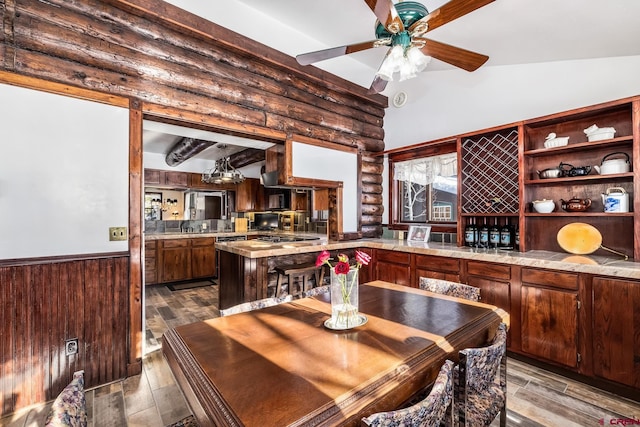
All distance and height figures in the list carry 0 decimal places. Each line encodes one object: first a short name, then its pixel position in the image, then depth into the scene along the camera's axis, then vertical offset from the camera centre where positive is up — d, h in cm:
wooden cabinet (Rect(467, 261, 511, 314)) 283 -68
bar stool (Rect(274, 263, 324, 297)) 350 -77
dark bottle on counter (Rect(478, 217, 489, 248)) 347 -27
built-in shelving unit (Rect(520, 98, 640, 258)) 260 +34
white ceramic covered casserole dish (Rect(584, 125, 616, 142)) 262 +73
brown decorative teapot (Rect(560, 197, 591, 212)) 283 +9
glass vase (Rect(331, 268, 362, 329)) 154 -46
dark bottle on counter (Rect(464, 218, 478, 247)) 355 -26
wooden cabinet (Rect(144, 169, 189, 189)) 643 +83
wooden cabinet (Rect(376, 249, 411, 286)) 373 -70
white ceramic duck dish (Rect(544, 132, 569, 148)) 288 +72
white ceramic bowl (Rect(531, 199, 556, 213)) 299 +8
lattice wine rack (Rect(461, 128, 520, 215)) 331 +48
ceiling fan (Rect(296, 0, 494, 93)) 170 +118
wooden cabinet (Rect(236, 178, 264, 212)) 751 +48
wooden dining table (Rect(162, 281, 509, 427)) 92 -59
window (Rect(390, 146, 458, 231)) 412 +39
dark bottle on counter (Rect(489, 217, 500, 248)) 338 -26
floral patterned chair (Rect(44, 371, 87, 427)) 80 -57
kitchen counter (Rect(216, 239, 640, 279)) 231 -41
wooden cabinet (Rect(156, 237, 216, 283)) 576 -90
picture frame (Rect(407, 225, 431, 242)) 418 -27
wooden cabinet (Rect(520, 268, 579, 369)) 244 -89
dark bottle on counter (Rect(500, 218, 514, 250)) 330 -27
